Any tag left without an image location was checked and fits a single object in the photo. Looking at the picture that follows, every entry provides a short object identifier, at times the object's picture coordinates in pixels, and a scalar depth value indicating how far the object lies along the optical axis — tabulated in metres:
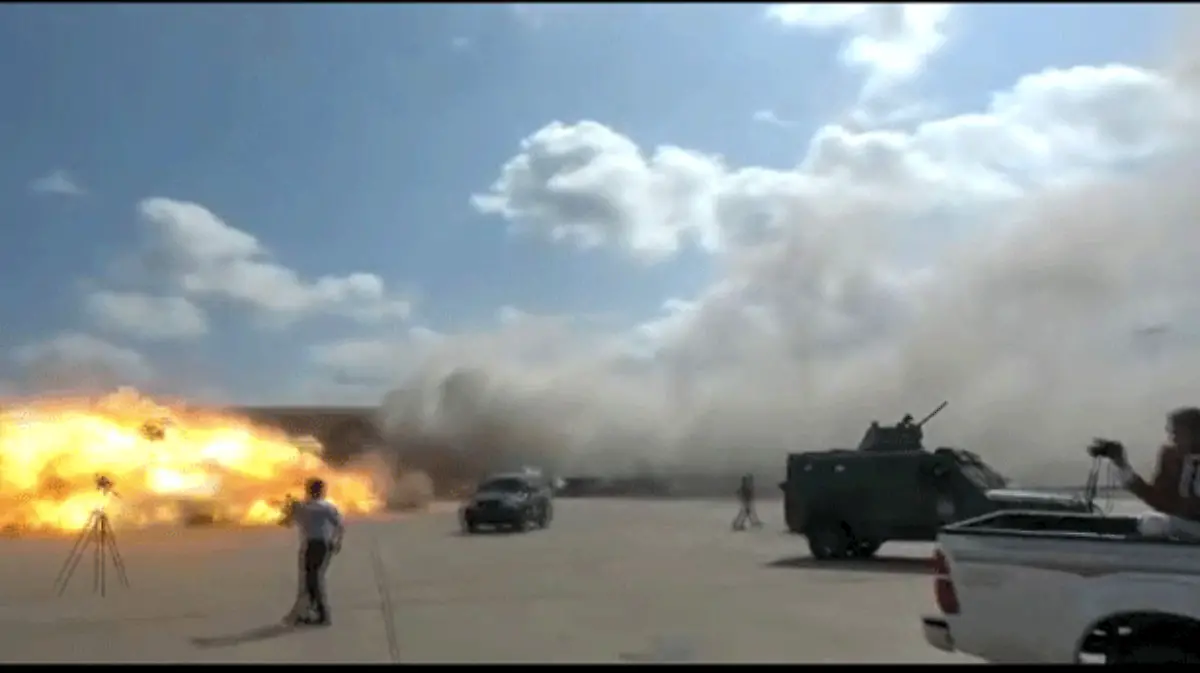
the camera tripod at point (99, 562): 15.53
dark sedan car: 28.78
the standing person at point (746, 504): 28.83
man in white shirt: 11.37
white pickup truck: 6.36
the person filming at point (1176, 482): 6.97
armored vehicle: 18.45
